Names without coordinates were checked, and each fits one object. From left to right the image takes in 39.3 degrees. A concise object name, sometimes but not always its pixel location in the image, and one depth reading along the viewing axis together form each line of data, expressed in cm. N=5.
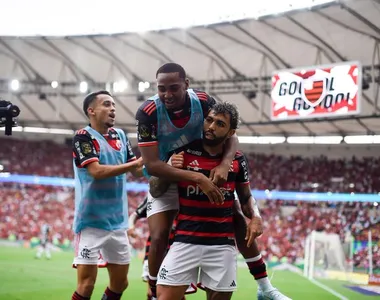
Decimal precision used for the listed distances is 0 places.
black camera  479
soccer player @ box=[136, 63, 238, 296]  356
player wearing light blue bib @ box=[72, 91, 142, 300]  456
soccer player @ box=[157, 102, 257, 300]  354
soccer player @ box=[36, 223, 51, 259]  1556
